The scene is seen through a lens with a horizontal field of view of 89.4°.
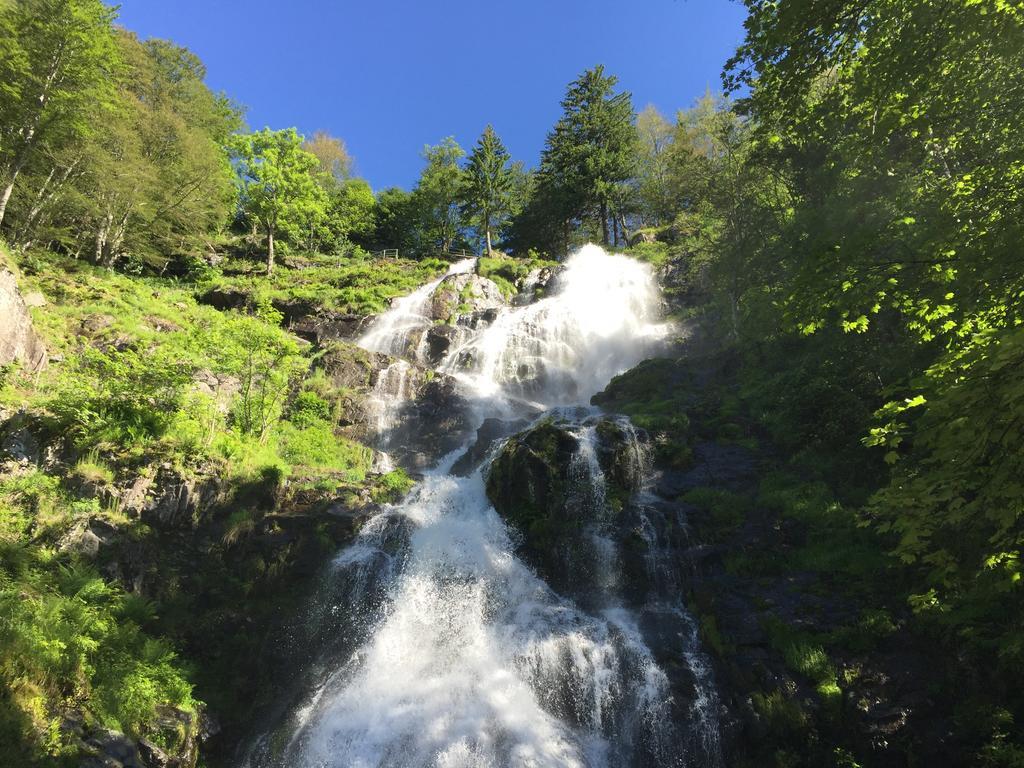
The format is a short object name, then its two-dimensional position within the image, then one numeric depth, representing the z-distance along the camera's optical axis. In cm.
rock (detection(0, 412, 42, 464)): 1064
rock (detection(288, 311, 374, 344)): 2780
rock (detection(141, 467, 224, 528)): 1159
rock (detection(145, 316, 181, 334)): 2009
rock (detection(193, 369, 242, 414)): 1534
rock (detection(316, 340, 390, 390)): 2117
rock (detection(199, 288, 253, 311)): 2844
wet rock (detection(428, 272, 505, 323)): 2975
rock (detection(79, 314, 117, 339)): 1733
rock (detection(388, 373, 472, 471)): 1881
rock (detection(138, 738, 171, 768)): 762
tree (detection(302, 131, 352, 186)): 5366
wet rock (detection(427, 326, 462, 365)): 2595
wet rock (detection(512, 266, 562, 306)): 3256
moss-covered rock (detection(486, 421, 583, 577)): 1300
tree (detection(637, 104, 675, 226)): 4128
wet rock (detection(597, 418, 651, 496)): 1440
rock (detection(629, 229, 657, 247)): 4094
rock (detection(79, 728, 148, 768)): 671
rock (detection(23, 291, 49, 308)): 1708
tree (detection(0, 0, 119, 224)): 1911
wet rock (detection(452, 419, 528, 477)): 1747
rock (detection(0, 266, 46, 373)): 1305
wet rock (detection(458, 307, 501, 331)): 2795
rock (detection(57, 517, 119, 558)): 993
